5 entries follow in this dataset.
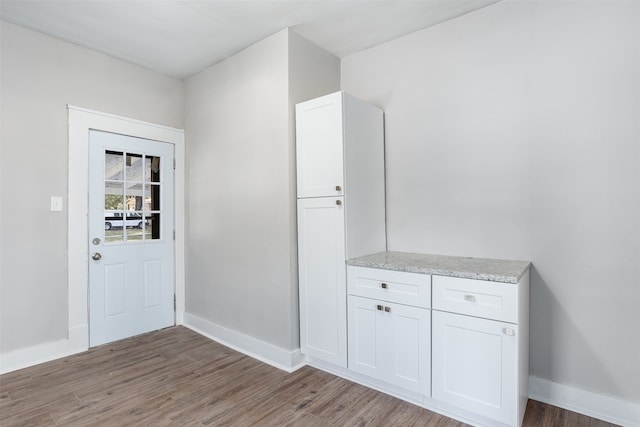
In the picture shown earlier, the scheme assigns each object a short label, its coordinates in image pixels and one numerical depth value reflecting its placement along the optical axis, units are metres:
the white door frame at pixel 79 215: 2.93
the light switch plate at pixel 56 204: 2.83
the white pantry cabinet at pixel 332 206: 2.43
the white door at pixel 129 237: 3.09
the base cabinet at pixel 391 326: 2.06
